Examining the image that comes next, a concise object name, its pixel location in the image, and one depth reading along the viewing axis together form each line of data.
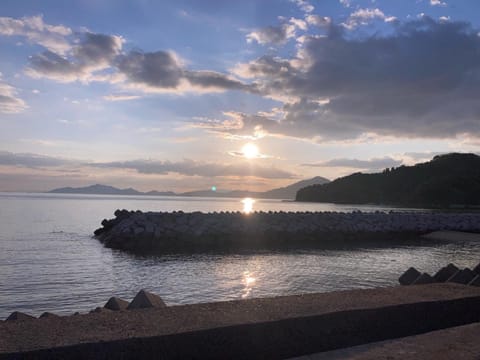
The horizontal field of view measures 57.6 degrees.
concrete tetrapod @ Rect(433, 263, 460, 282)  8.98
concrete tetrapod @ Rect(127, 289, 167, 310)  5.17
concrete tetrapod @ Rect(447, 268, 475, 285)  8.31
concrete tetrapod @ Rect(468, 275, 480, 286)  7.20
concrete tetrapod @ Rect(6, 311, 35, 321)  5.79
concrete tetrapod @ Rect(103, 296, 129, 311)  6.02
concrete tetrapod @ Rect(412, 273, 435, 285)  8.11
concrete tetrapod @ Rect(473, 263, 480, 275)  9.42
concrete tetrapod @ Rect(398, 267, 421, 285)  8.99
